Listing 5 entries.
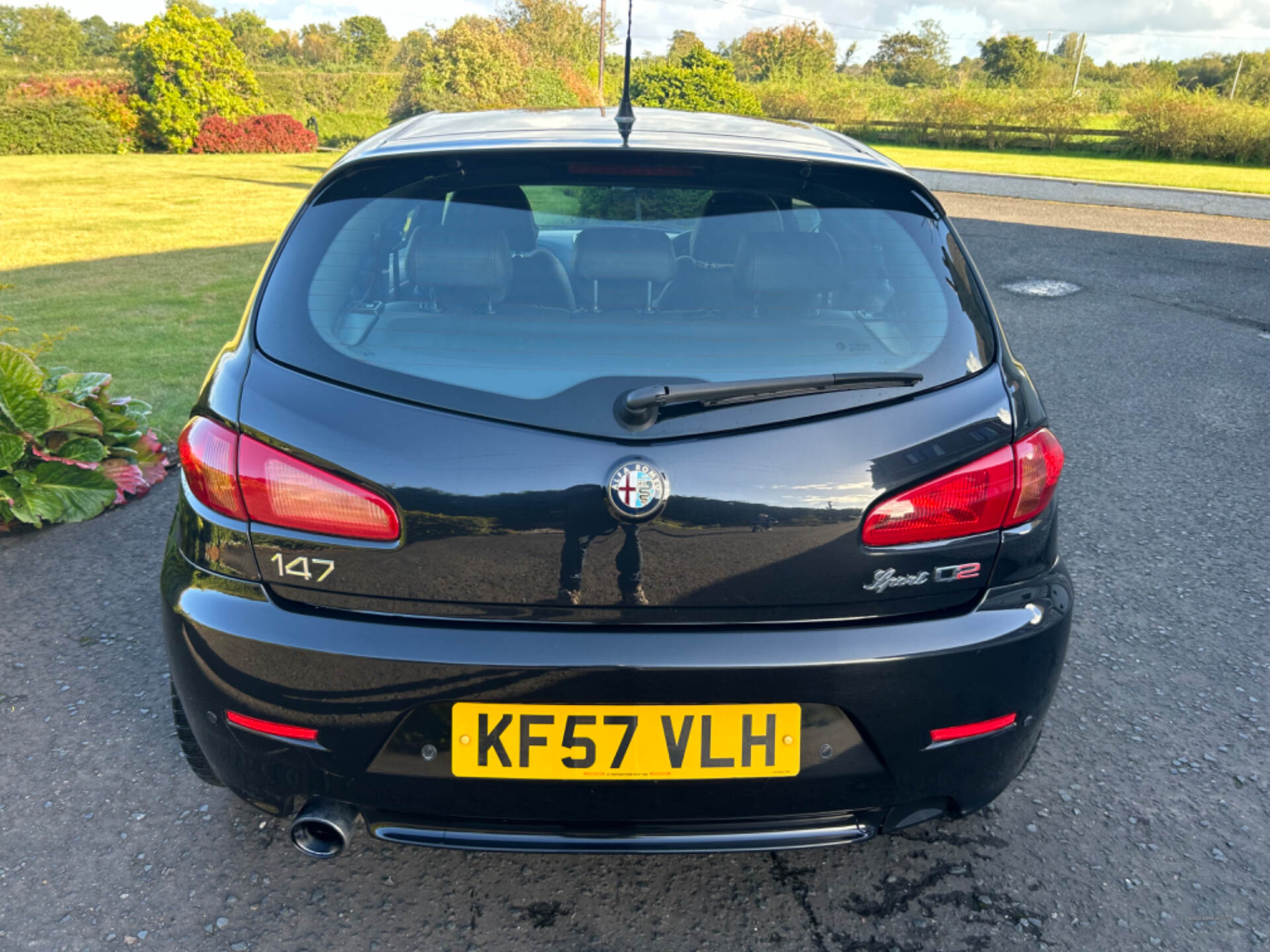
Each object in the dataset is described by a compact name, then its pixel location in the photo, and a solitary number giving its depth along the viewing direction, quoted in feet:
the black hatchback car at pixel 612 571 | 5.36
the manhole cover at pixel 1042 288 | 29.27
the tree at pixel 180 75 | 95.09
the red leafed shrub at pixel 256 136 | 95.25
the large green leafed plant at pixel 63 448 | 12.51
